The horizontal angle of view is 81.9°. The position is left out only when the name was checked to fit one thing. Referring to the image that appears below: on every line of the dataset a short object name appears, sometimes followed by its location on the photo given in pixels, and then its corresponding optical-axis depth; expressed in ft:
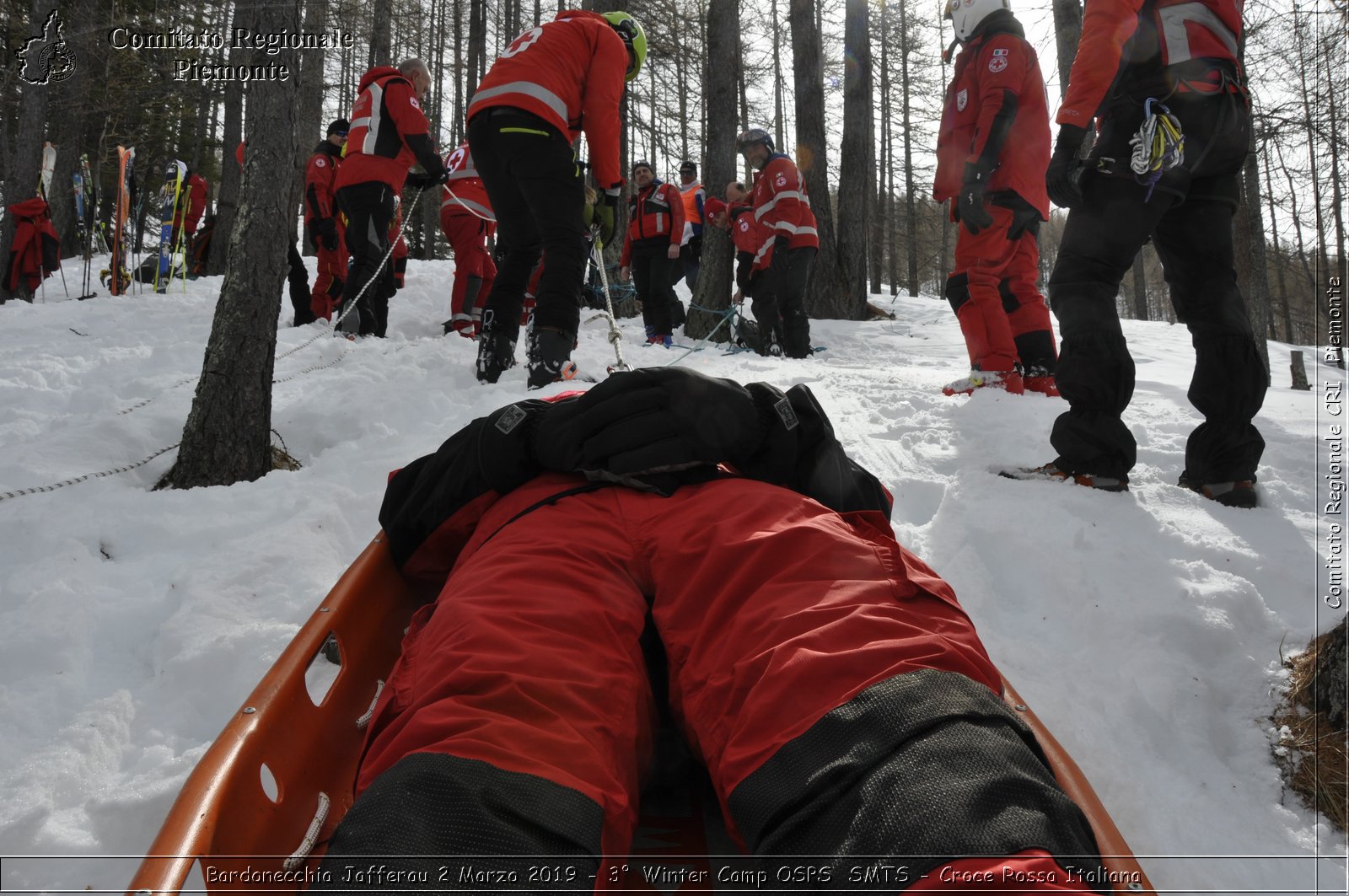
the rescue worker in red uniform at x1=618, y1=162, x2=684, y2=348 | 25.90
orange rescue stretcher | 3.16
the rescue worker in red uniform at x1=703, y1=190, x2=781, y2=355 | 25.82
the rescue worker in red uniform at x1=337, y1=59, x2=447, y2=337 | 17.79
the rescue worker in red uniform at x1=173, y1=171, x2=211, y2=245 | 32.17
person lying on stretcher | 2.88
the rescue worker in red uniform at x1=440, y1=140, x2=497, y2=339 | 21.68
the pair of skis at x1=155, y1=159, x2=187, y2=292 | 31.12
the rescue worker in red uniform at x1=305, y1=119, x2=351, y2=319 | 22.74
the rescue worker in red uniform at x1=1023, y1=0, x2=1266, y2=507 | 7.92
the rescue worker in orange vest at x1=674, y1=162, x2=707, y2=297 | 29.07
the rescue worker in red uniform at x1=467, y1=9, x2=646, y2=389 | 11.91
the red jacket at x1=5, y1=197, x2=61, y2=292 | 30.35
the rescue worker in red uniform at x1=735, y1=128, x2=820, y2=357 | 22.81
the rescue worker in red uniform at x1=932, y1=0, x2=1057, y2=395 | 12.88
